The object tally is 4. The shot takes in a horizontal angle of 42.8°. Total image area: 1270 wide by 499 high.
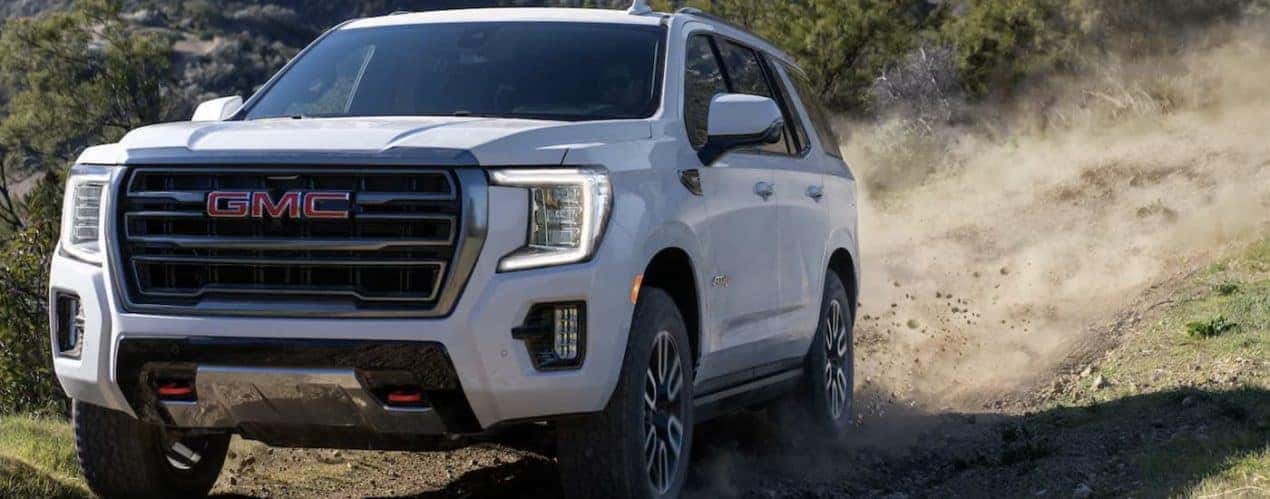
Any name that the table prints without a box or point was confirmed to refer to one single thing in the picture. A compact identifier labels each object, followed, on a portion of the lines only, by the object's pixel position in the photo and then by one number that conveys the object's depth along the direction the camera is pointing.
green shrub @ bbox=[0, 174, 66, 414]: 20.61
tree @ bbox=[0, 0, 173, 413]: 33.09
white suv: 4.85
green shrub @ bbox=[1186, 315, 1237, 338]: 10.55
